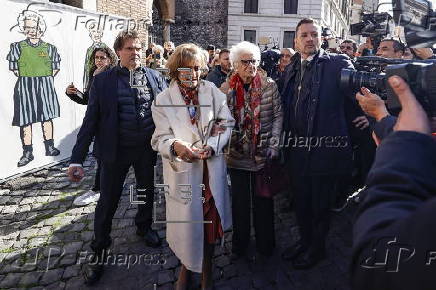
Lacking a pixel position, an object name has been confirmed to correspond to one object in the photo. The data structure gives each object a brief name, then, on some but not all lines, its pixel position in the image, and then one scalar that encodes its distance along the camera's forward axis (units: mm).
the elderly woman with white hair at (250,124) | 3125
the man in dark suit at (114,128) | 3041
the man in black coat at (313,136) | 2953
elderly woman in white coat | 2627
